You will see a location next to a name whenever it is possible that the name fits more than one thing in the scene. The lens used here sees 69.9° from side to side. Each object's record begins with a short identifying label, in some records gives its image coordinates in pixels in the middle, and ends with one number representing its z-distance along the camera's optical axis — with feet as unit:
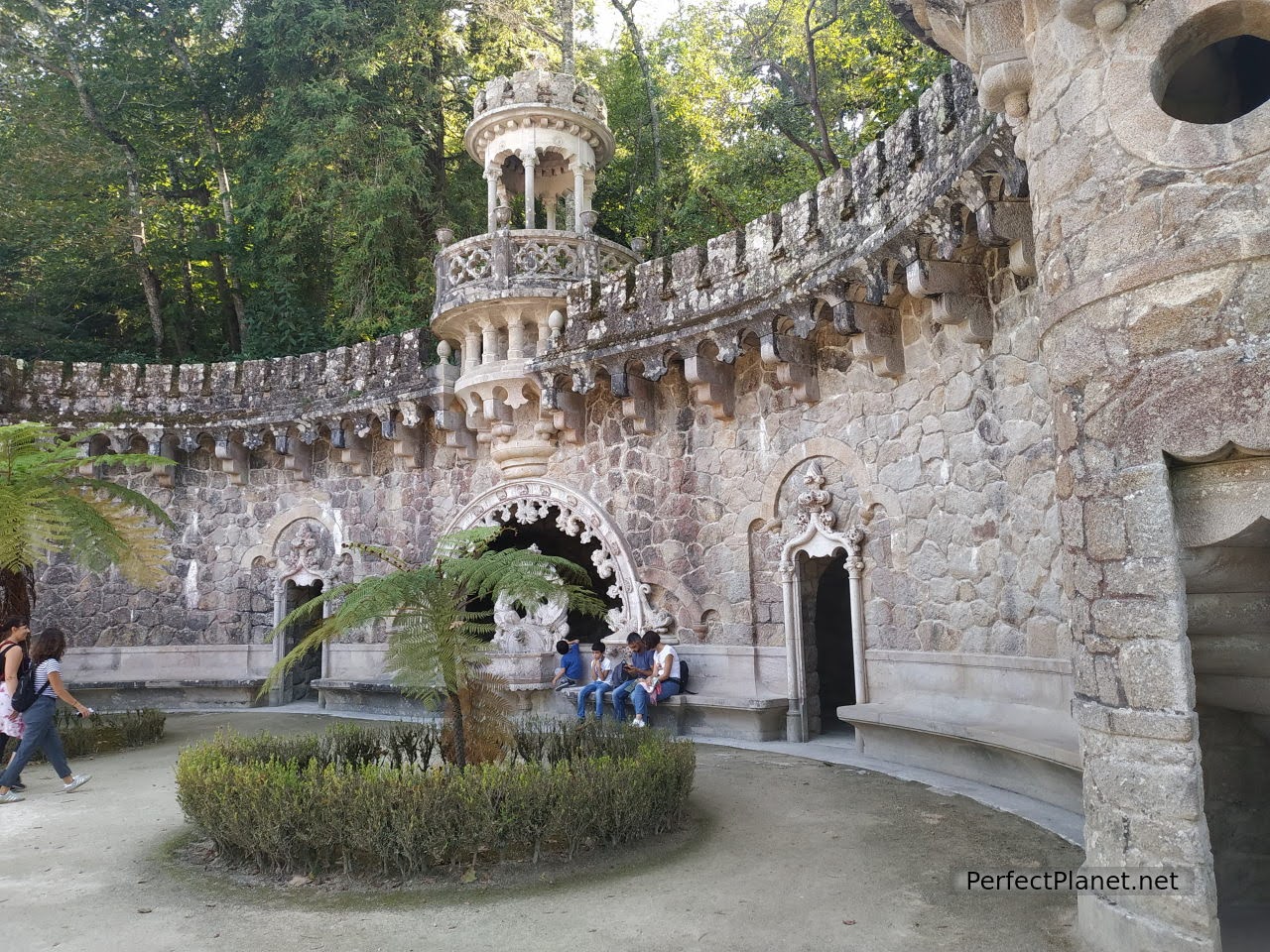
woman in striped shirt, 25.76
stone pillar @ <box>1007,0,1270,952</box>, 11.54
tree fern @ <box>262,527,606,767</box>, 21.71
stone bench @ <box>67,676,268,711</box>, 48.37
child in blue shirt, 37.70
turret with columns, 39.58
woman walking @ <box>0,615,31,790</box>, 26.45
